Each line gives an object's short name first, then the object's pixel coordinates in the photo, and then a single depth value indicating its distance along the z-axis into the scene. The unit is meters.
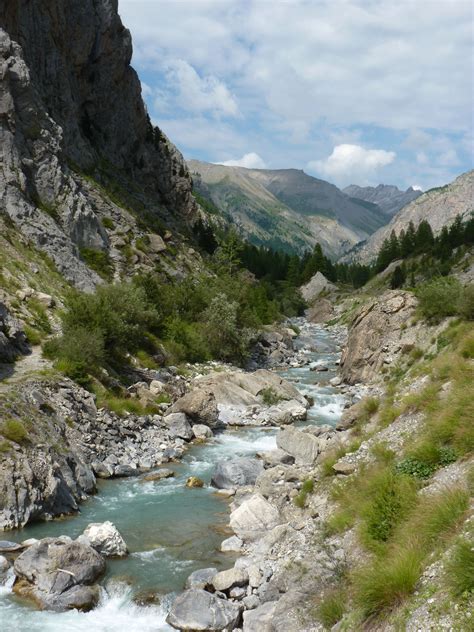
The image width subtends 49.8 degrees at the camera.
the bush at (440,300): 36.12
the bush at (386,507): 11.40
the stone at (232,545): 16.09
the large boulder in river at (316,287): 135.88
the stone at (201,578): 13.75
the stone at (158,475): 22.42
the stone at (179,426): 28.19
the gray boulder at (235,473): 21.91
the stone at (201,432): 28.92
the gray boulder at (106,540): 15.46
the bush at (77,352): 28.28
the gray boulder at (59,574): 13.12
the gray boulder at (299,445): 24.05
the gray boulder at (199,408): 30.55
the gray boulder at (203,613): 11.98
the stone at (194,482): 22.00
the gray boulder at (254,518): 16.77
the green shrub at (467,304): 29.19
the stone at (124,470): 22.50
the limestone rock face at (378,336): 40.82
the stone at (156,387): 33.34
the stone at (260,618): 11.10
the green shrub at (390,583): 9.00
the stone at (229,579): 13.30
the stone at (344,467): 15.87
